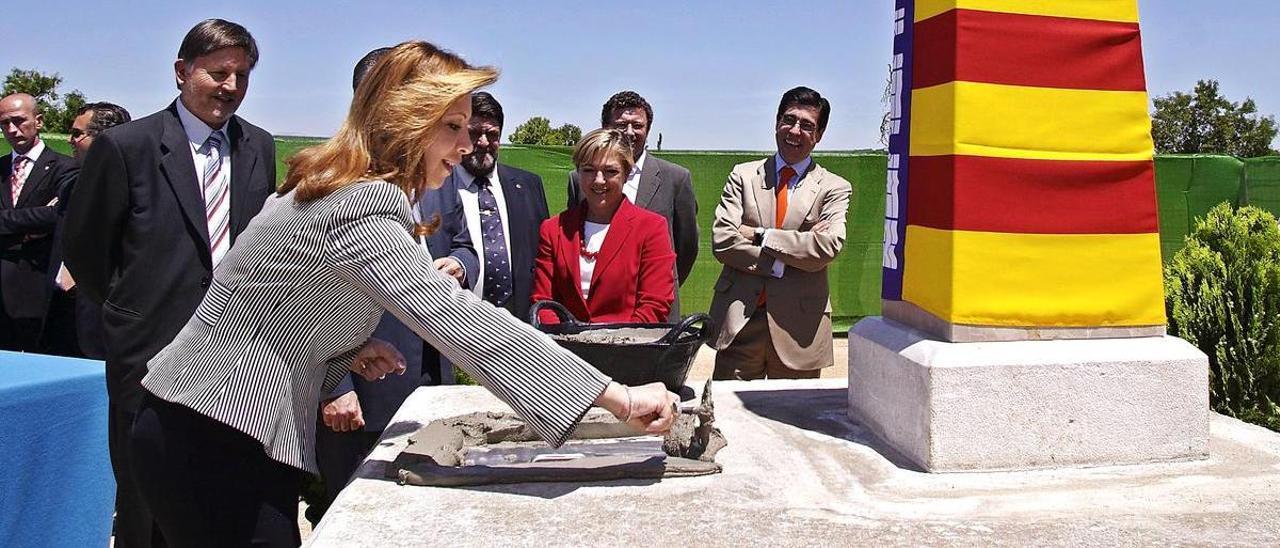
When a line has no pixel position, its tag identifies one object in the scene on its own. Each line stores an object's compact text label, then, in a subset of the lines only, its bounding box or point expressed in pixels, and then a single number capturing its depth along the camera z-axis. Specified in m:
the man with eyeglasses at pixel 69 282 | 5.04
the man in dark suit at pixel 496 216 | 3.99
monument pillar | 2.43
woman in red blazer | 3.81
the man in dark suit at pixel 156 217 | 3.15
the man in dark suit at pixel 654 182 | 4.81
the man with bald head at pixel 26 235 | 5.51
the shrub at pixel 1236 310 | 3.96
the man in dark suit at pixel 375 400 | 3.38
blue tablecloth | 3.16
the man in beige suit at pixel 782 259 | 4.55
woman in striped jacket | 1.94
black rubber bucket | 2.56
